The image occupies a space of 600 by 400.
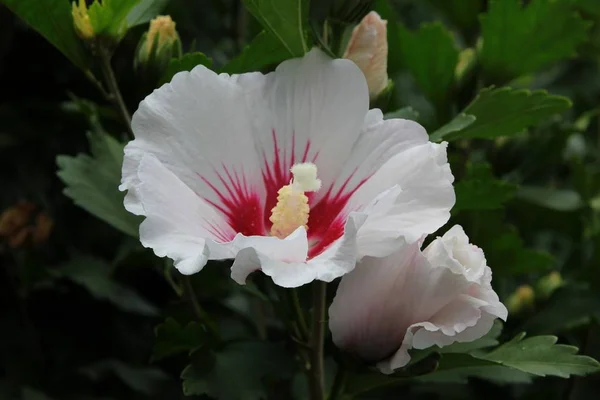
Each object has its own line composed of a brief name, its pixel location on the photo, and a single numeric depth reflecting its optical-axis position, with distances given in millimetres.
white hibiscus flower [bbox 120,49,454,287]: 652
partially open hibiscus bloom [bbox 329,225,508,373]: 664
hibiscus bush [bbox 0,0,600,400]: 666
